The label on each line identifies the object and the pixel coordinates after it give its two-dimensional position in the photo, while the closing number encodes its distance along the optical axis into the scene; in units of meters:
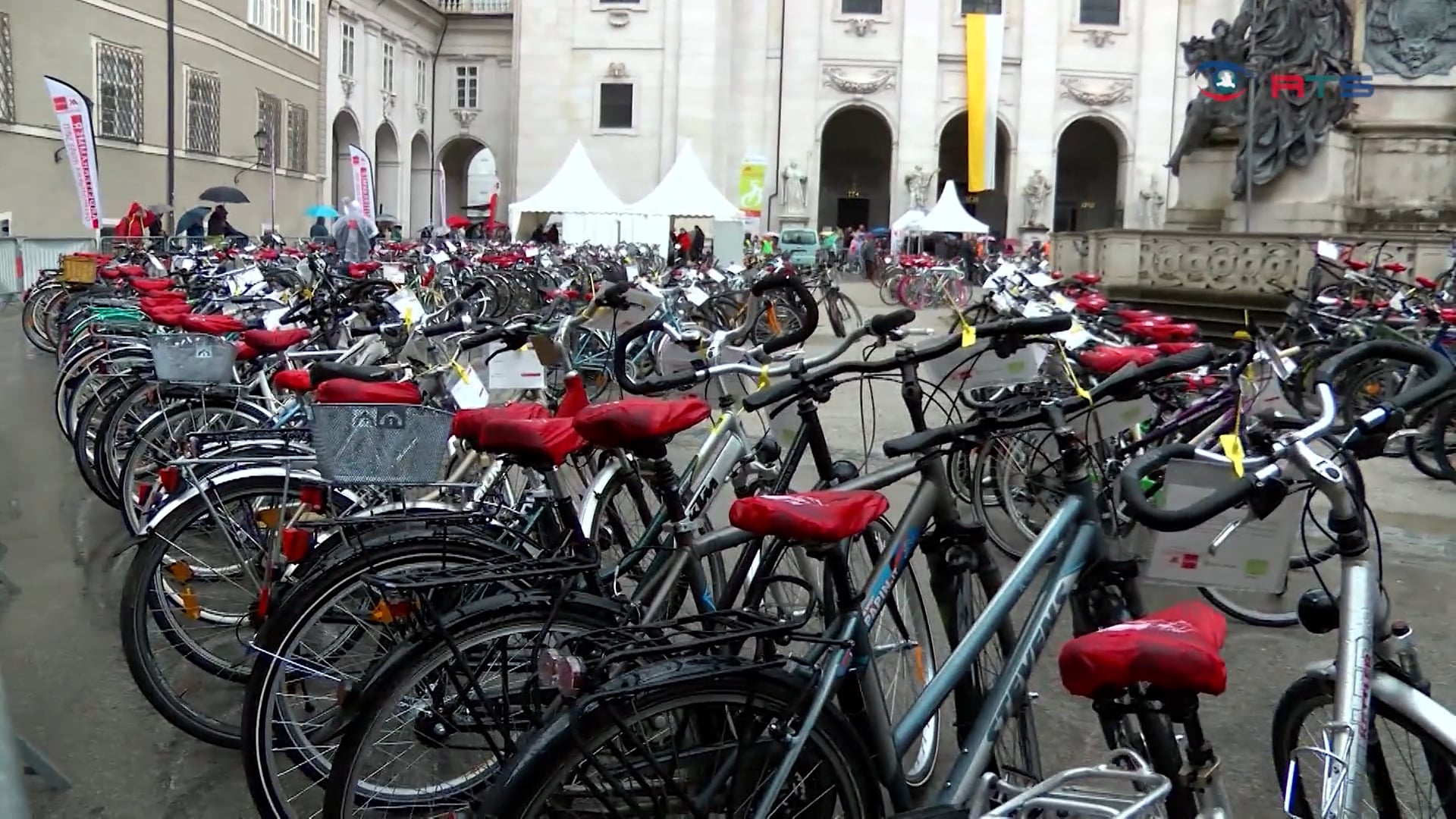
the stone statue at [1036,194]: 40.00
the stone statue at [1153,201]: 39.91
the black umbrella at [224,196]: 25.50
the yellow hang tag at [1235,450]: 2.35
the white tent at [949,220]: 30.22
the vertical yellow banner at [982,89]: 38.94
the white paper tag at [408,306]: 5.47
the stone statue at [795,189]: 39.34
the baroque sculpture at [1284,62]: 13.79
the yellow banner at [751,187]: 30.84
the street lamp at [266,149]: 30.28
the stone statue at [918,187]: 39.47
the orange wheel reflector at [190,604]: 3.65
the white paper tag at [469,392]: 4.19
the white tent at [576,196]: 25.14
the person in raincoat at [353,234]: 18.23
